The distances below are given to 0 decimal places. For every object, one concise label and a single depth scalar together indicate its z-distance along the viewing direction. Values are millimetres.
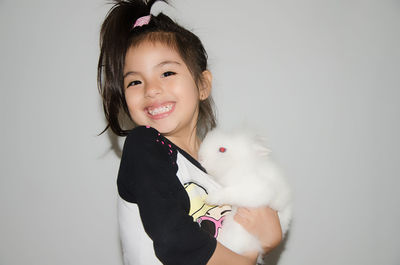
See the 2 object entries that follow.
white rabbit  854
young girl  713
